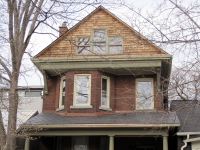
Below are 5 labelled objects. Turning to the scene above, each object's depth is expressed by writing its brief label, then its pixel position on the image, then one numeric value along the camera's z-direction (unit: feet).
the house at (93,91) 52.70
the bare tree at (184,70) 25.02
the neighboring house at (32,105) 62.04
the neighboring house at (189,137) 47.98
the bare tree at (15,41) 36.60
